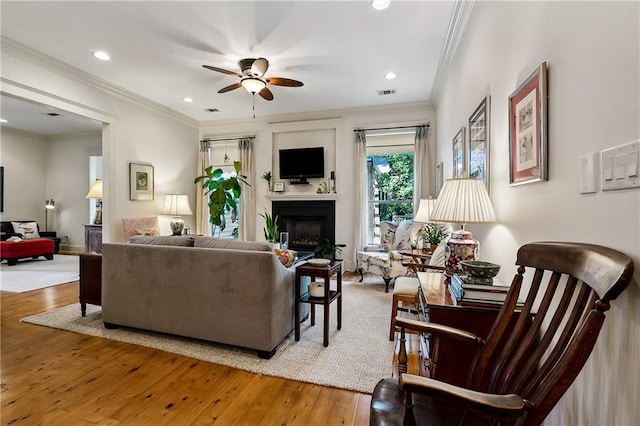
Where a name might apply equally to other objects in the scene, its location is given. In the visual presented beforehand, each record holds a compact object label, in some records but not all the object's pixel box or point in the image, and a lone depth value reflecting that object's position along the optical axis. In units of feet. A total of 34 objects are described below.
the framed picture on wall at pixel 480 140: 6.69
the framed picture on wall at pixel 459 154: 9.08
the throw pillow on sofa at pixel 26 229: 20.35
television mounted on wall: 18.31
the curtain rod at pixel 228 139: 19.67
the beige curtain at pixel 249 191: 19.57
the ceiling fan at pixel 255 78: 11.10
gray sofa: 7.39
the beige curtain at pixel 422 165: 16.46
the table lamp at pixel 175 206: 17.60
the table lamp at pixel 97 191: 17.00
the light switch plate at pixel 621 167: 2.50
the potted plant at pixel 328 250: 17.30
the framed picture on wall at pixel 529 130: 4.10
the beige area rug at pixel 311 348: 6.79
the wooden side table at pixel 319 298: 8.00
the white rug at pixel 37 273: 13.92
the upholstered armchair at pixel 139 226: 15.06
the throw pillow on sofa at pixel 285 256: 8.43
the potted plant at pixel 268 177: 19.09
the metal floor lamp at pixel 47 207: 23.42
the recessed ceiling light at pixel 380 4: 8.44
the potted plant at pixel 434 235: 11.64
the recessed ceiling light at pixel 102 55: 11.51
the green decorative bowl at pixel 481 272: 4.48
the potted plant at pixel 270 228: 17.52
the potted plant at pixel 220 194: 17.76
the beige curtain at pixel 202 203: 20.47
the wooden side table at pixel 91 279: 9.88
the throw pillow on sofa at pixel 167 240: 8.51
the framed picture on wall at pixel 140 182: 15.71
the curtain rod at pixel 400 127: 16.62
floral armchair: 13.39
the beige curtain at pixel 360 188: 17.42
